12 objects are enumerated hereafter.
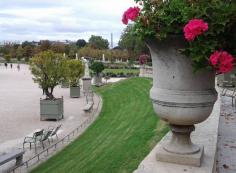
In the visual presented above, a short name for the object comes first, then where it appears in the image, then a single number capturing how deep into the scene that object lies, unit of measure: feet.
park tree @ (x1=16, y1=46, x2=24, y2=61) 387.55
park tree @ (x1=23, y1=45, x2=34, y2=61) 374.49
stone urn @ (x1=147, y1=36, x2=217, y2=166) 12.92
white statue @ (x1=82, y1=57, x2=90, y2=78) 101.20
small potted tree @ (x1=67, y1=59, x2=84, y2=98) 89.97
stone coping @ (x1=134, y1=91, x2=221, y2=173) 13.78
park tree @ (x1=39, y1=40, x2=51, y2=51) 324.39
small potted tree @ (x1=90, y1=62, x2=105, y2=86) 127.24
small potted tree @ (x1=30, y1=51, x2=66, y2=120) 63.62
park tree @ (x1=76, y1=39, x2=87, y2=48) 494.18
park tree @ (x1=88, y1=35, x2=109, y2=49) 422.41
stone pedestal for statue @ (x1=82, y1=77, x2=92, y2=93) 98.12
